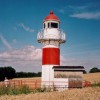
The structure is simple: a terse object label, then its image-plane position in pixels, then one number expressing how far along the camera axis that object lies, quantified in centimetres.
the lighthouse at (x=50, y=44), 1506
